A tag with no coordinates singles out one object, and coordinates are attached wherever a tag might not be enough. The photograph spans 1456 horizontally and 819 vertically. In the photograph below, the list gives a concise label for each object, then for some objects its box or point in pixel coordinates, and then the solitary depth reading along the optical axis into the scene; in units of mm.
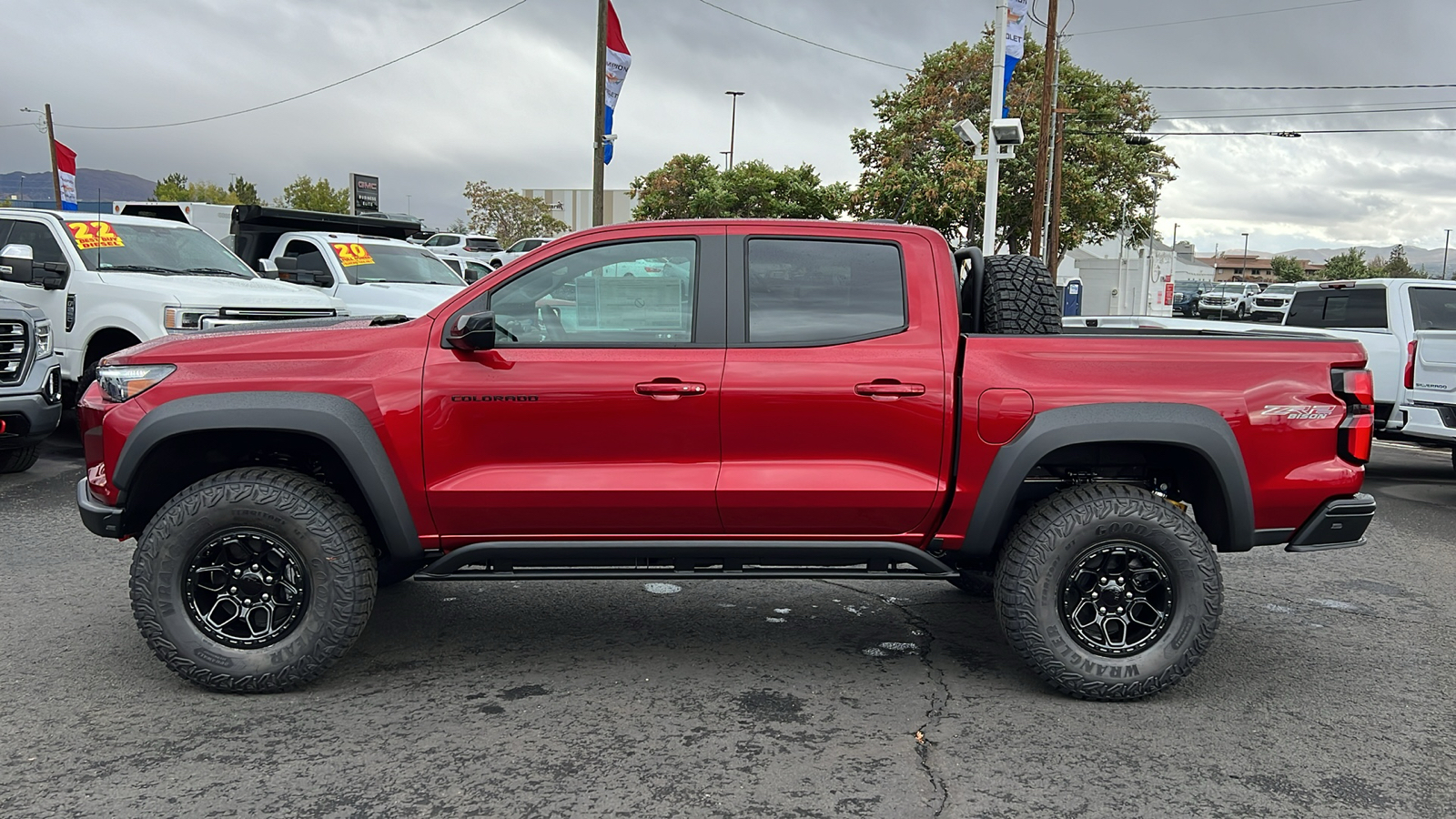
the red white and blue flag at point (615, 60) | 20344
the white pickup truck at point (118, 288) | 9266
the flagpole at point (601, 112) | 20828
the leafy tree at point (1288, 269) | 113925
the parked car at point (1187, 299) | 54094
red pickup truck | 4246
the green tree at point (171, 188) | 70688
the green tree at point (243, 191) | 78494
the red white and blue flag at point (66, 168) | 34750
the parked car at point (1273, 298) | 43431
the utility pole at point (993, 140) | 15750
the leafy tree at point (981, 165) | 36250
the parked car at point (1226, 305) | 50375
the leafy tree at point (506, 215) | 72938
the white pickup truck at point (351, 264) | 12328
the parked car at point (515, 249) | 26159
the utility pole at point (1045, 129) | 27609
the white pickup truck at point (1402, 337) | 8766
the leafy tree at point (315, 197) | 70812
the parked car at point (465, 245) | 29250
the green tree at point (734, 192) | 54094
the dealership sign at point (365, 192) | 31453
